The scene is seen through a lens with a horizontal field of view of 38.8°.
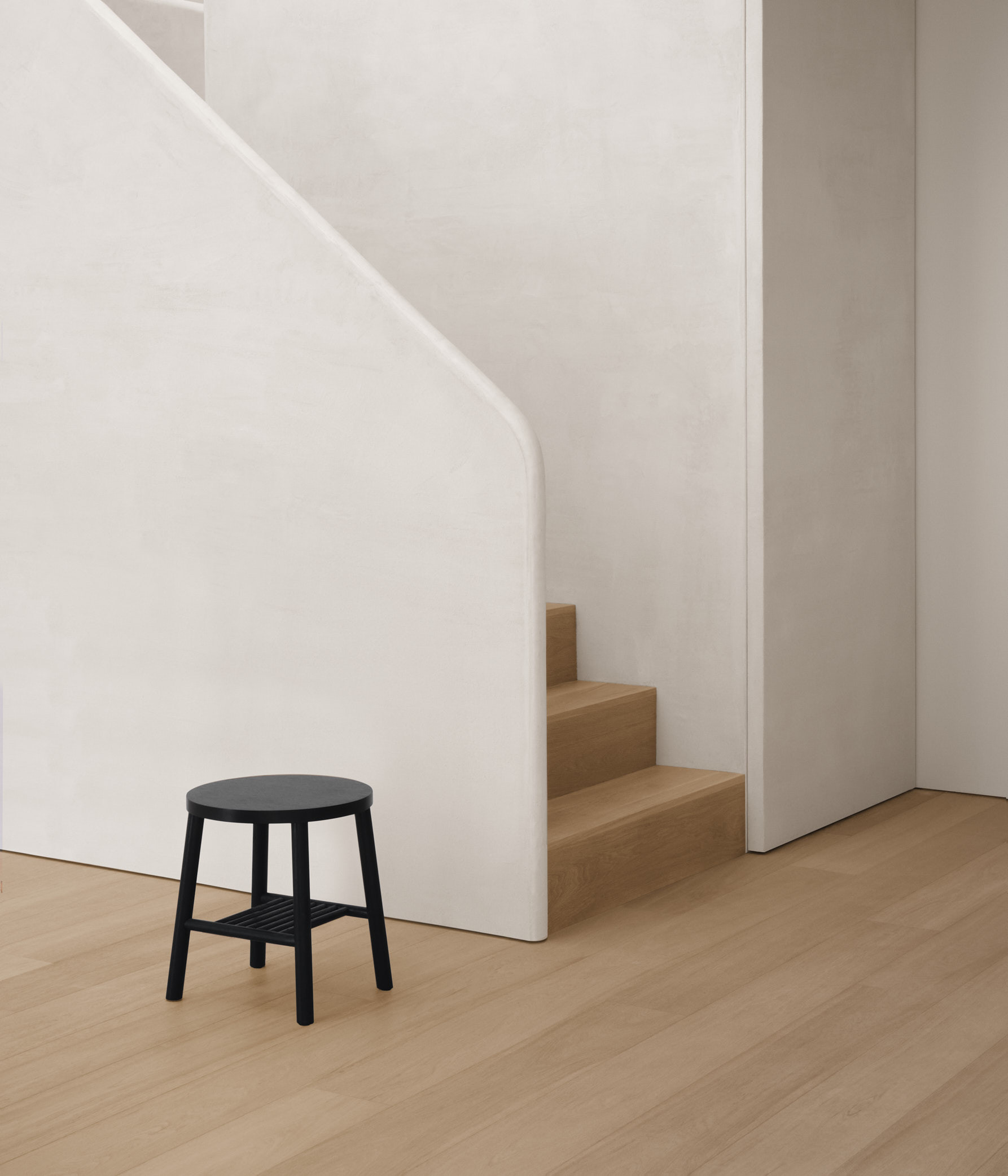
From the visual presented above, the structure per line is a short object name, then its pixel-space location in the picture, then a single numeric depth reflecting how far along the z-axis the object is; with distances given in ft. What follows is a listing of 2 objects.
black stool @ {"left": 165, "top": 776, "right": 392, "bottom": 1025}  8.20
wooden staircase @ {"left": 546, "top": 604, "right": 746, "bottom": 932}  10.24
